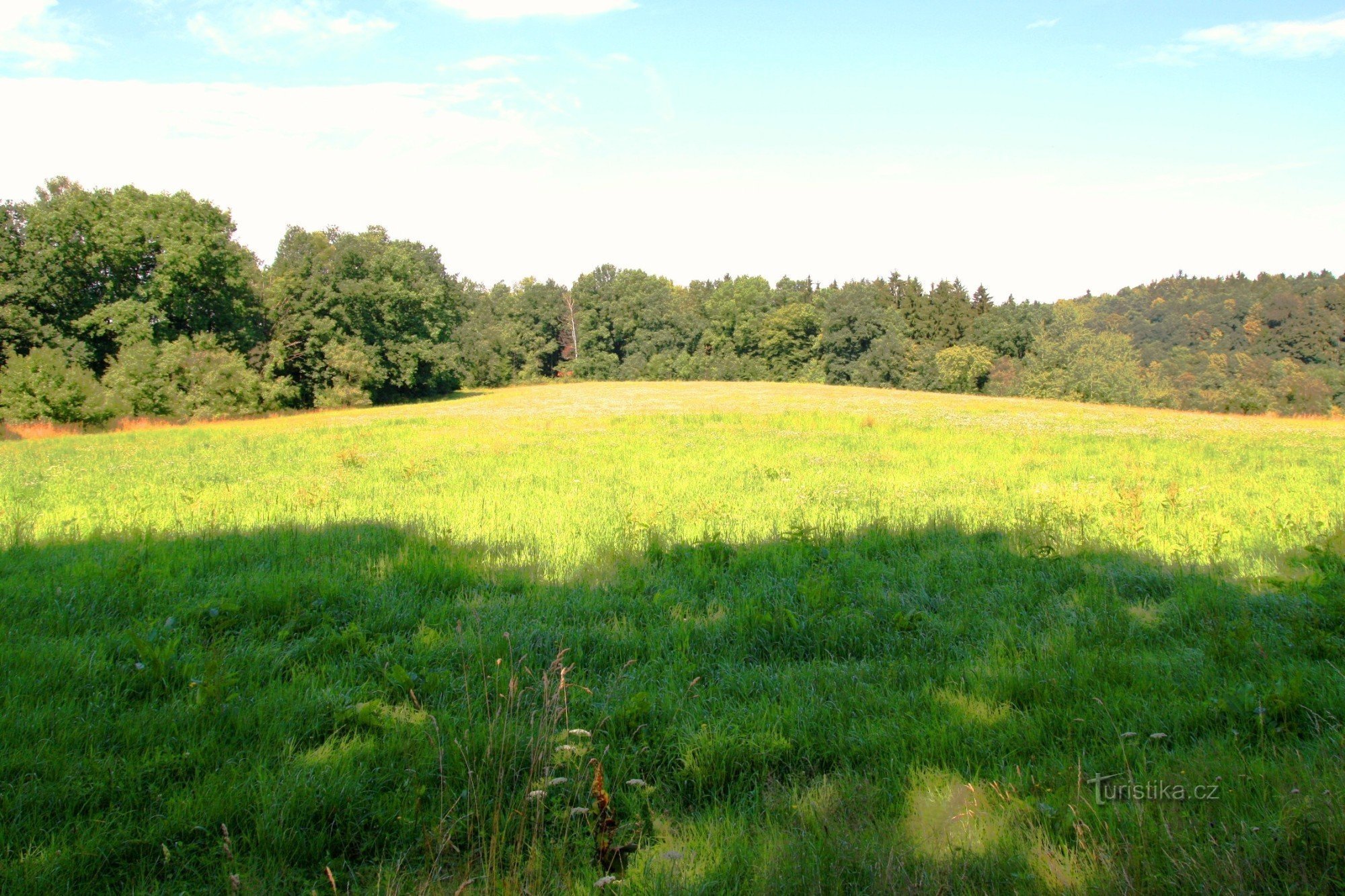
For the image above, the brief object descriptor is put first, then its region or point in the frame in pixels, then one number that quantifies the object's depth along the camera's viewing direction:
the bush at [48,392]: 31.22
